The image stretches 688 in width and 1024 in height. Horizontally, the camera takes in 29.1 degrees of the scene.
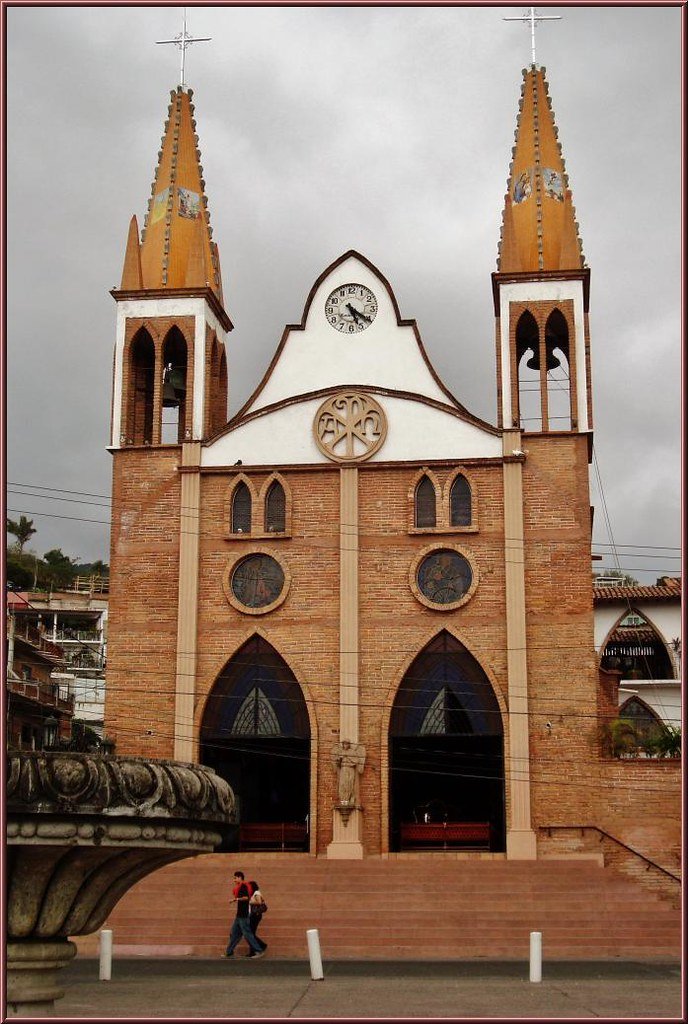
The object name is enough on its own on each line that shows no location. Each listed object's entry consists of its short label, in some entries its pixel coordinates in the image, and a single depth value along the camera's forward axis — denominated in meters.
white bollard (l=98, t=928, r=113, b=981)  18.61
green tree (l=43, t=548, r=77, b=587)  80.02
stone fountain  10.07
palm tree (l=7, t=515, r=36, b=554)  83.81
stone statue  28.28
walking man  21.94
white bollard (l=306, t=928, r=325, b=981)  18.44
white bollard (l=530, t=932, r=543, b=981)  17.85
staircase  23.55
